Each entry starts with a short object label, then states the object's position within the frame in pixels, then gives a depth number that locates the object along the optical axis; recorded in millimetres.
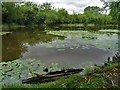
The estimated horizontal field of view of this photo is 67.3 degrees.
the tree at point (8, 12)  16789
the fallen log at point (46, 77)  3635
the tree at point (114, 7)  5314
